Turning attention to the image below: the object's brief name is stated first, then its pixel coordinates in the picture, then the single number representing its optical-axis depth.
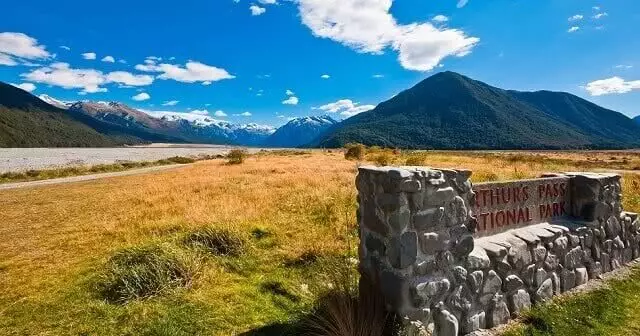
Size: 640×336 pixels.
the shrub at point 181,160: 64.06
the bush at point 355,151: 43.76
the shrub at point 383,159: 29.92
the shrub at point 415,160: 27.53
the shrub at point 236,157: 44.52
